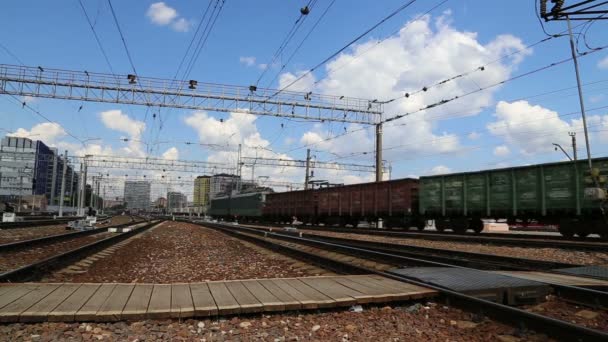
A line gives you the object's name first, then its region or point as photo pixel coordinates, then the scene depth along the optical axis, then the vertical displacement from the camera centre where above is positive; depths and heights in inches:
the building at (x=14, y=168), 4030.5 +356.6
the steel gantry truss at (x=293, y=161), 2159.3 +244.5
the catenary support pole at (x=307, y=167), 2105.1 +219.4
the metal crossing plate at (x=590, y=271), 295.7 -39.1
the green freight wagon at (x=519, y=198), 685.9 +31.9
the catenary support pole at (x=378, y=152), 1348.4 +187.9
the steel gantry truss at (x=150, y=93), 1009.5 +286.3
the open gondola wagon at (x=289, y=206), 1552.7 +19.3
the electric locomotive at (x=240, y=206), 1990.7 +21.1
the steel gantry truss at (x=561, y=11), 356.5 +172.0
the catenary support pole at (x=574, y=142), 1803.6 +315.6
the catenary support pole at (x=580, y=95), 647.8 +230.8
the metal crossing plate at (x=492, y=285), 219.6 -37.6
